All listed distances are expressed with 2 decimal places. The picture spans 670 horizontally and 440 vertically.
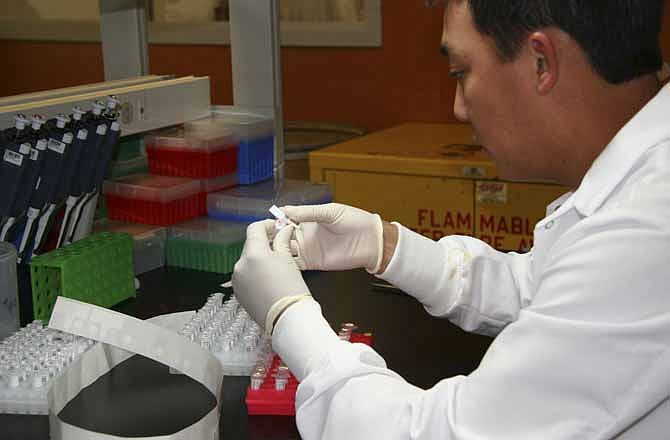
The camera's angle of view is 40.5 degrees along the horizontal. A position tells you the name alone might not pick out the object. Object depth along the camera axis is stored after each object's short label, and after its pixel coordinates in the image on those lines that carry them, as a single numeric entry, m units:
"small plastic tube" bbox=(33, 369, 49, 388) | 1.19
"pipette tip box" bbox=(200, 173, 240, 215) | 1.88
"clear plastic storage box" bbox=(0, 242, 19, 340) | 1.37
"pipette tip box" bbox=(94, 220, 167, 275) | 1.76
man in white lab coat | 0.87
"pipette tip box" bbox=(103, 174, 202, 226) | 1.80
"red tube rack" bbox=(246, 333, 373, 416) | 1.17
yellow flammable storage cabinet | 2.62
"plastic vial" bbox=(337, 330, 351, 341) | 1.32
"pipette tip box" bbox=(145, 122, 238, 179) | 1.85
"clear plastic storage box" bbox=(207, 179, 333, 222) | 1.83
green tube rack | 1.47
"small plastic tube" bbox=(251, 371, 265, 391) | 1.19
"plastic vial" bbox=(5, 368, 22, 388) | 1.19
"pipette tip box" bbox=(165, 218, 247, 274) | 1.77
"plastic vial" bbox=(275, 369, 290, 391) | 1.19
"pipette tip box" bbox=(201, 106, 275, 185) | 1.93
